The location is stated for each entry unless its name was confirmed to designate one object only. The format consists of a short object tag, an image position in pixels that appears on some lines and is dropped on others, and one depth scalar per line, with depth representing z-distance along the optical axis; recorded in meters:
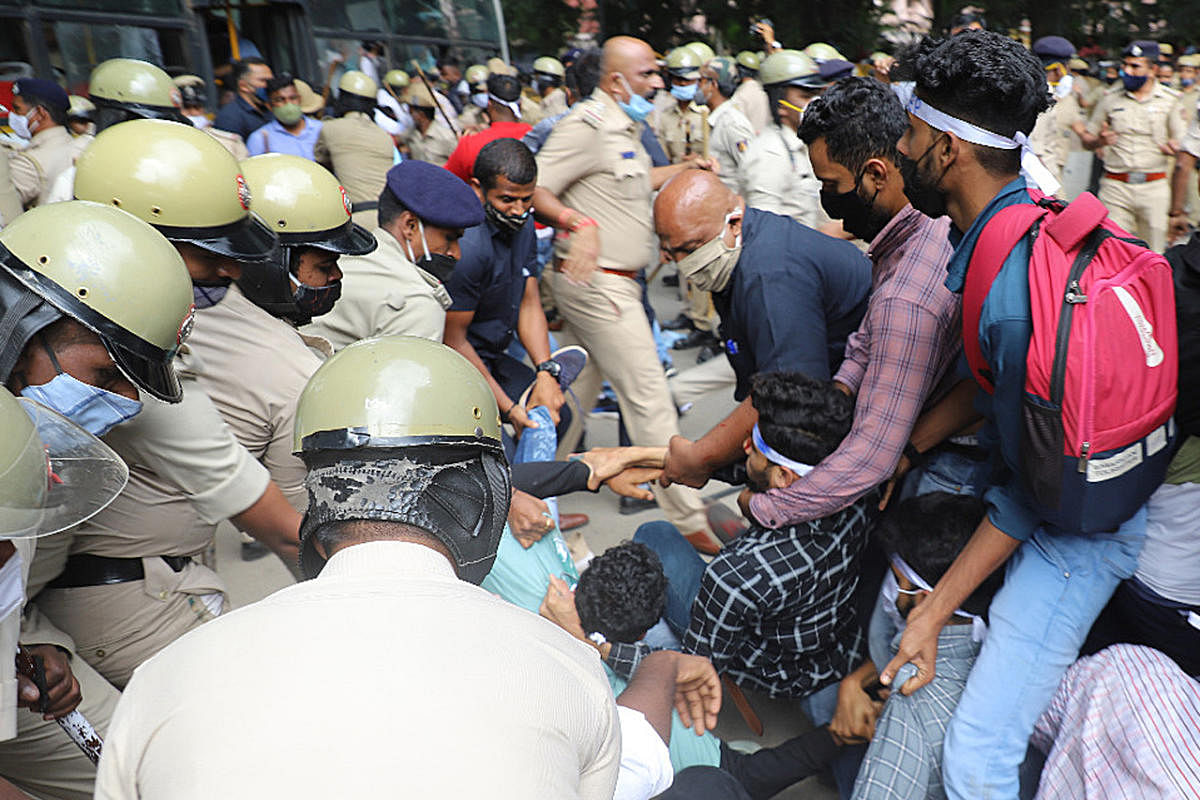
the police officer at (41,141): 4.86
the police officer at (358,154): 6.22
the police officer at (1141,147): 6.76
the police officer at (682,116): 7.49
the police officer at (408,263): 2.86
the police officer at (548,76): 10.26
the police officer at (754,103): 7.04
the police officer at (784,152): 4.85
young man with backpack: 1.64
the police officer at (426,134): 8.71
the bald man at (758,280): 2.57
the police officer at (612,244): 4.11
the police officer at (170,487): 1.89
